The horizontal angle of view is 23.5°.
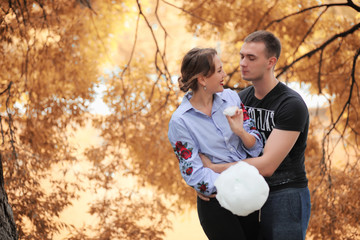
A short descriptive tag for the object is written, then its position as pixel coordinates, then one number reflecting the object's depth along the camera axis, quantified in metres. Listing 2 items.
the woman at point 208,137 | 3.92
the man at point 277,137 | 4.03
